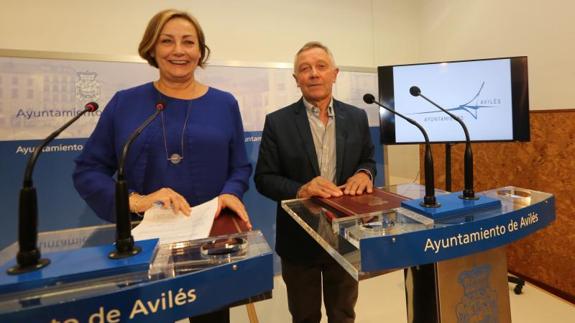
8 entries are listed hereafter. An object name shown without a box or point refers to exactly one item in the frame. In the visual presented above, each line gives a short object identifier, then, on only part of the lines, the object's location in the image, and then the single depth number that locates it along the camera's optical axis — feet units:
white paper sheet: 2.29
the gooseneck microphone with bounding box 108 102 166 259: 1.87
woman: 3.67
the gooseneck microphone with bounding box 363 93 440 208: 2.68
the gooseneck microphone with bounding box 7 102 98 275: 1.71
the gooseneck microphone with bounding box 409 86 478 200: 2.90
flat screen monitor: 6.70
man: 4.94
